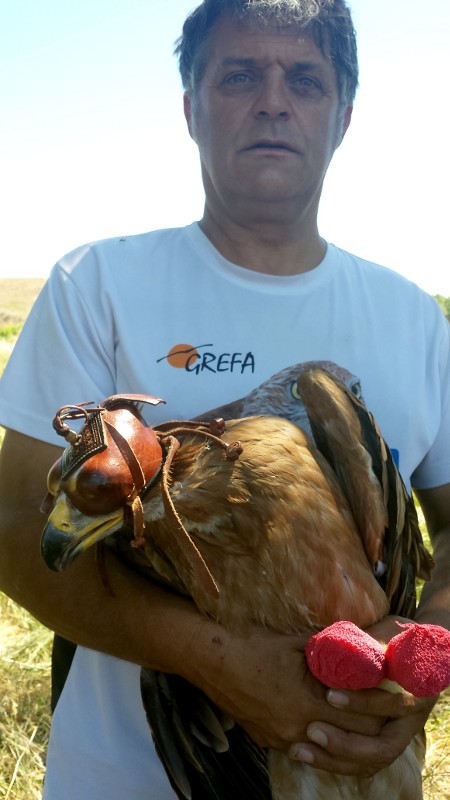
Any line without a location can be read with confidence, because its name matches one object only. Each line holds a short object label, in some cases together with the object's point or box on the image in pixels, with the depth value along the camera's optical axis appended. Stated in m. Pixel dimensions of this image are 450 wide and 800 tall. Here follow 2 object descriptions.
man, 0.64
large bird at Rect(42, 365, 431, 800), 0.53
